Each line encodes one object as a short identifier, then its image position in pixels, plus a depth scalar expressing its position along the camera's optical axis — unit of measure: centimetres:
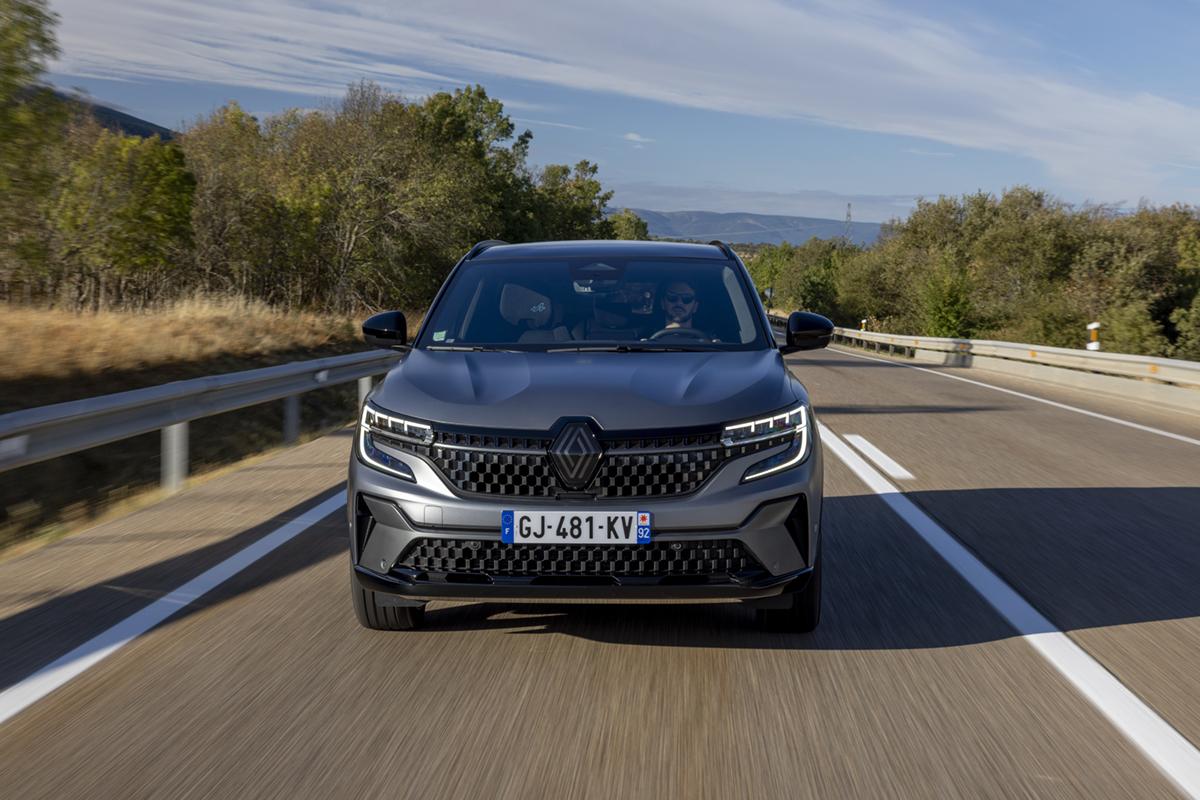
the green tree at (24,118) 1625
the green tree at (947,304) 7162
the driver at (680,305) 575
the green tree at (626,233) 18304
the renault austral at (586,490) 422
